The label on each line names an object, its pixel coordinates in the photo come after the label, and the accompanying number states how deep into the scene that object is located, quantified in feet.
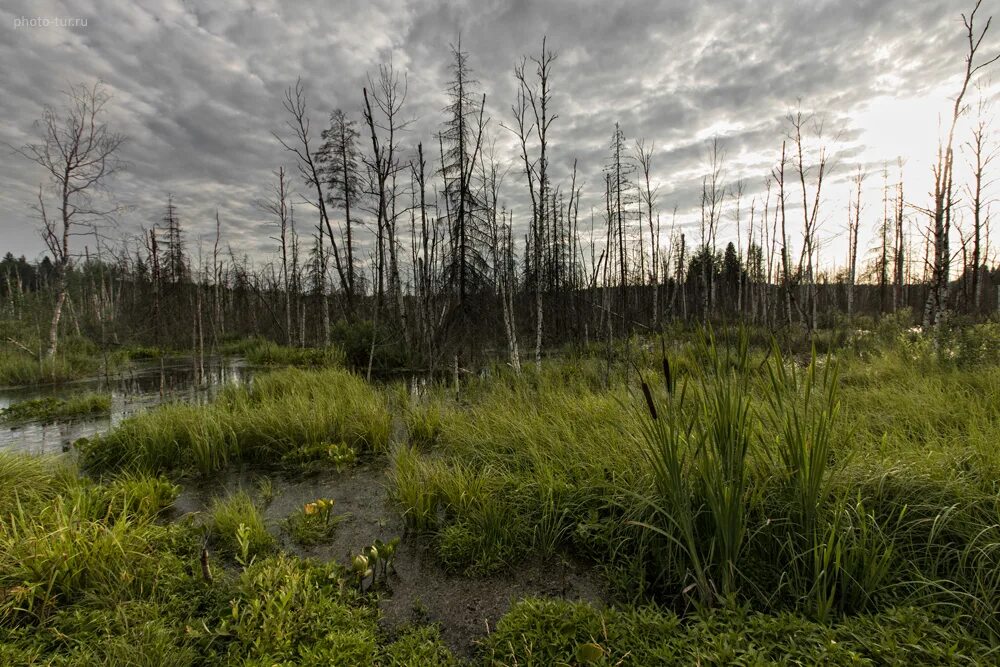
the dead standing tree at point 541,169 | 30.76
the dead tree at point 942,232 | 27.96
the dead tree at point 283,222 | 65.77
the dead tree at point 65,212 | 44.70
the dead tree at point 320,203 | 50.75
